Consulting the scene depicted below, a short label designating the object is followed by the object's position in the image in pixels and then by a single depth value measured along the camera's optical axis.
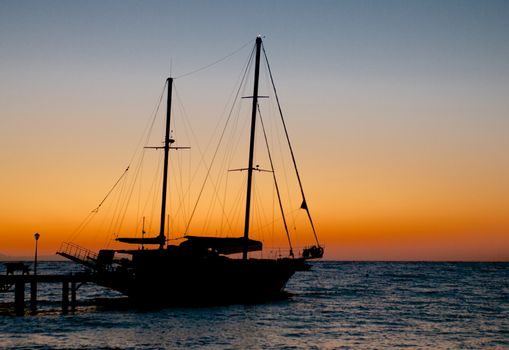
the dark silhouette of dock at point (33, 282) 54.19
